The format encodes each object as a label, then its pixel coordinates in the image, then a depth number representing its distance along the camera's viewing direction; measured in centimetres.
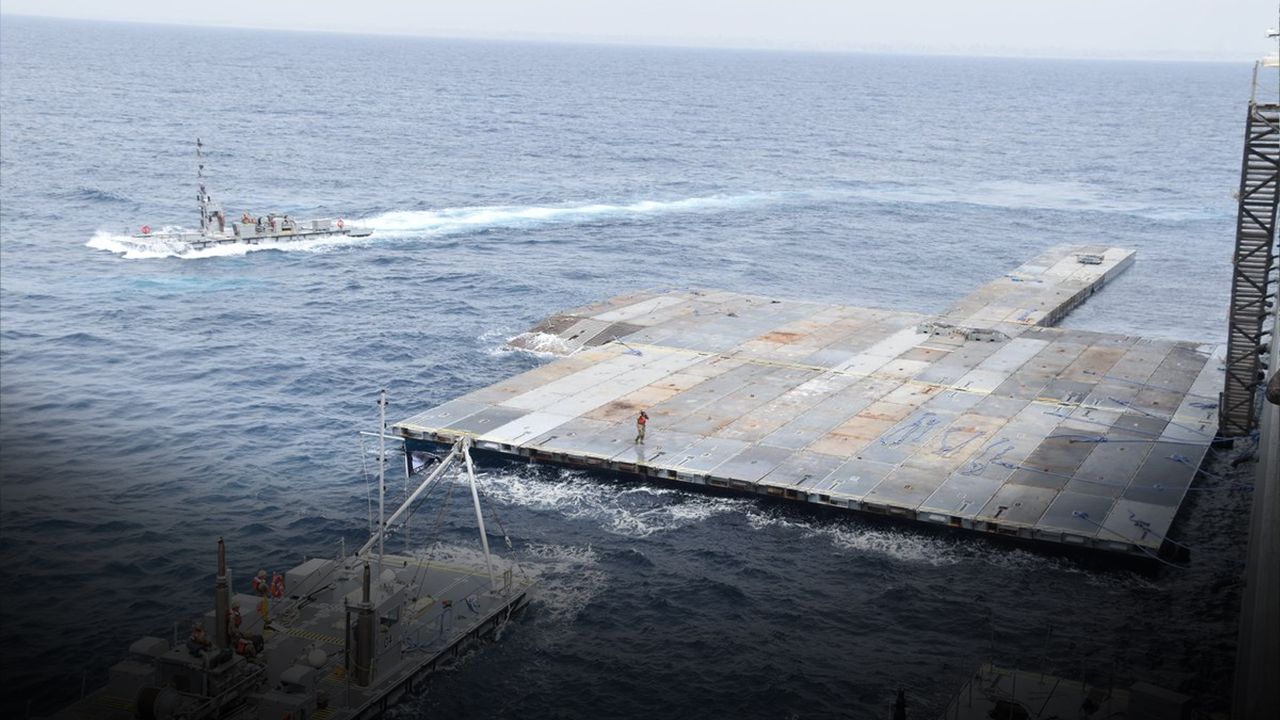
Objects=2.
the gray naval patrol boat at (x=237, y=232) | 15062
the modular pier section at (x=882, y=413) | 7744
